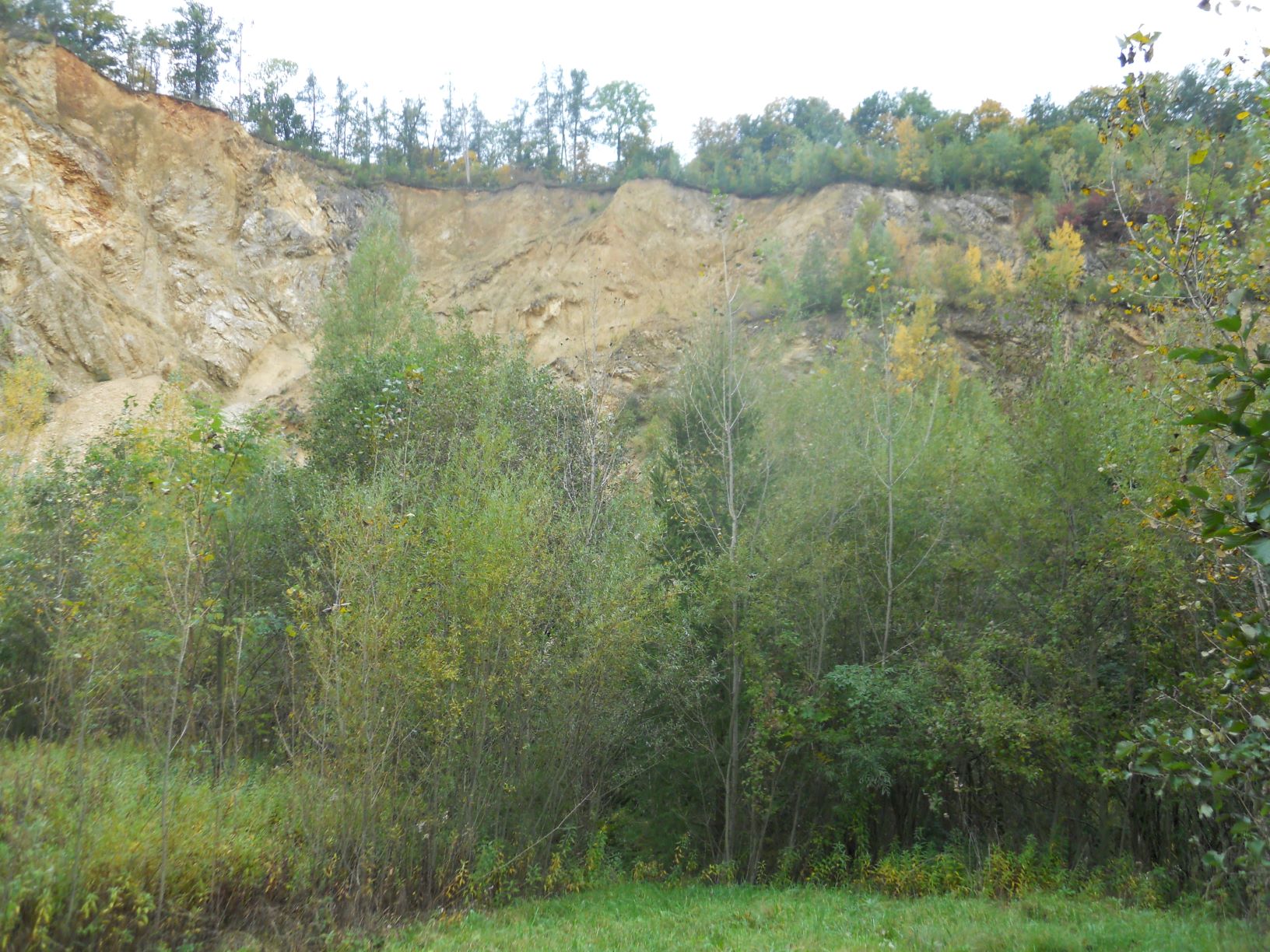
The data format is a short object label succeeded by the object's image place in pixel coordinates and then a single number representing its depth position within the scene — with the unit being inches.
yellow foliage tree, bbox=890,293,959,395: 779.4
